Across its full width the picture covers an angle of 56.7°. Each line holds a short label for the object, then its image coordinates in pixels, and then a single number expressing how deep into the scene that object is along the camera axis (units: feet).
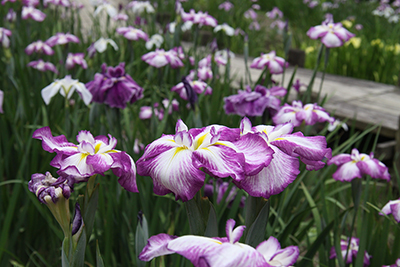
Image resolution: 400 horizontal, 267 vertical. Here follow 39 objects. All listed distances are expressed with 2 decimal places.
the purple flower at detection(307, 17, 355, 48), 5.02
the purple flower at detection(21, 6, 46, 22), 8.84
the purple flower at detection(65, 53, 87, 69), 6.89
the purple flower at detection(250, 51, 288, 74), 5.54
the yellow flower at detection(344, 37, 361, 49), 13.59
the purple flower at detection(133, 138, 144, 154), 5.03
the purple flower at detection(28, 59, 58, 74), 6.79
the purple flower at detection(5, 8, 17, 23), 8.63
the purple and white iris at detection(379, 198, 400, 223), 2.78
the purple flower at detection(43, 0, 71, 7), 10.03
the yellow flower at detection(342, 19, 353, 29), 17.90
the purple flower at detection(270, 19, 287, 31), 19.44
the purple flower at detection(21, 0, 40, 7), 8.90
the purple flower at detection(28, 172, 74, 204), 1.79
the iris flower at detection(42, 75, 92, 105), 4.53
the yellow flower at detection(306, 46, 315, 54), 15.51
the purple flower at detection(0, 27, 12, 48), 6.77
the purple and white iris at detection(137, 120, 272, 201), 1.50
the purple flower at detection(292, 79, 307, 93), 5.90
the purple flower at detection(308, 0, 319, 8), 24.65
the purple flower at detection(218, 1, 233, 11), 19.67
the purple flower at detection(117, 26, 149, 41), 7.41
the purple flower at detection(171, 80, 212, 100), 5.50
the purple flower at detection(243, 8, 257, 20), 18.72
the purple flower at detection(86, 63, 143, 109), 4.20
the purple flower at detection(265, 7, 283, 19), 20.42
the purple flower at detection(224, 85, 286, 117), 4.17
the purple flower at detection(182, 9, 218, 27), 7.64
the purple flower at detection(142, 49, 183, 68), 5.99
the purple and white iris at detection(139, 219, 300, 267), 1.12
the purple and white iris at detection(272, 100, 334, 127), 3.97
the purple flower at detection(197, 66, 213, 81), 6.56
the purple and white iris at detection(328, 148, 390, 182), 3.47
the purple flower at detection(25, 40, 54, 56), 7.37
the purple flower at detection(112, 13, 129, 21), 11.44
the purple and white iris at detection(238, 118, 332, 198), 1.50
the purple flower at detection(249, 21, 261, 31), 19.10
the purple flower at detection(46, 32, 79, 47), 7.20
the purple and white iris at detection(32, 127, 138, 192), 1.77
